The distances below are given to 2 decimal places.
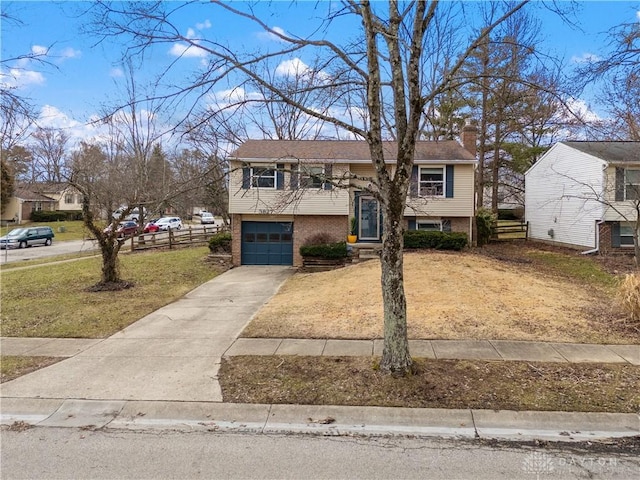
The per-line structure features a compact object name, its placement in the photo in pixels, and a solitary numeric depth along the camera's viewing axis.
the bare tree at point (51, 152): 35.09
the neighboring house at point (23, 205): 52.03
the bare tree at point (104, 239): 11.79
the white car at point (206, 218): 53.25
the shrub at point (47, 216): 53.75
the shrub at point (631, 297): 7.82
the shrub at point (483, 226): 21.75
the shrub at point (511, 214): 37.53
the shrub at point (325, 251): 17.50
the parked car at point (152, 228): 38.44
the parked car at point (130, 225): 30.23
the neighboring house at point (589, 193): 19.20
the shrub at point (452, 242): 17.53
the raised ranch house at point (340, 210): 18.44
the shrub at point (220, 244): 19.34
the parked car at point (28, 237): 30.89
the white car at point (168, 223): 44.19
